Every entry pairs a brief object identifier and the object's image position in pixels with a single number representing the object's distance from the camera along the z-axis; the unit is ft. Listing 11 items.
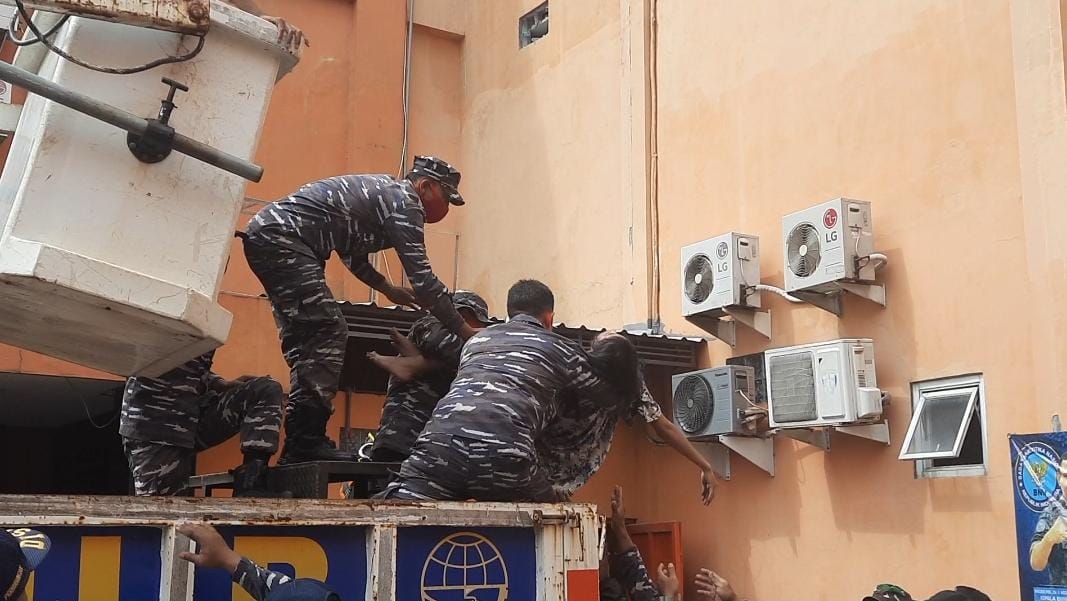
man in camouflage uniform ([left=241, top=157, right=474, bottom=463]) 13.98
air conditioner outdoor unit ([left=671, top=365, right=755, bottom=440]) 25.82
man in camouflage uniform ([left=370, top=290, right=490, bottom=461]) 15.37
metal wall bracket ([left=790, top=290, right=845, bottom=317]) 24.68
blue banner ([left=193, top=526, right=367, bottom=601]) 8.91
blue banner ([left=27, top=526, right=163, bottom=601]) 8.15
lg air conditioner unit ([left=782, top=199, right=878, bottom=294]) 23.44
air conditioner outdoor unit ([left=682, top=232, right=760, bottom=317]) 26.14
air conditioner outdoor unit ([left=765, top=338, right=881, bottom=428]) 22.98
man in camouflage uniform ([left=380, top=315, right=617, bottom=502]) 12.21
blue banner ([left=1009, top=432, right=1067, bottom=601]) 19.25
